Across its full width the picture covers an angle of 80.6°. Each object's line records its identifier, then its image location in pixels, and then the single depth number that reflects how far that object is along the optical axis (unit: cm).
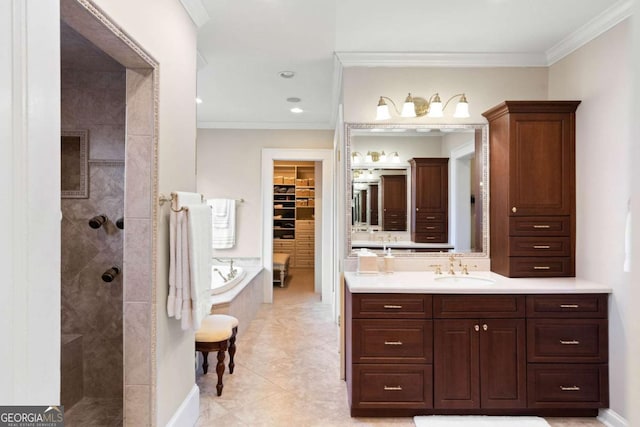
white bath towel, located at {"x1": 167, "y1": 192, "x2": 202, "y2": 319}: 201
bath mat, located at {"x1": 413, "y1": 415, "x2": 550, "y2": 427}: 234
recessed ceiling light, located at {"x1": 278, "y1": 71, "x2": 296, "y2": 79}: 341
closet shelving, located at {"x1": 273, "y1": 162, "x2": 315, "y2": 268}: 820
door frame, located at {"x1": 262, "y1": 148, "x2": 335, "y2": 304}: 526
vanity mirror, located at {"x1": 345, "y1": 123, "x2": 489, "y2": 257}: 309
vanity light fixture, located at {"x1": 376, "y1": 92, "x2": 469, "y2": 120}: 291
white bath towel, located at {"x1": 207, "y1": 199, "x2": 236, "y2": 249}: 515
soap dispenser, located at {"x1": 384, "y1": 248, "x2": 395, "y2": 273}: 295
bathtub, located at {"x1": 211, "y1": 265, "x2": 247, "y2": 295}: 383
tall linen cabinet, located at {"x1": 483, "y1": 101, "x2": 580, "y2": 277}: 273
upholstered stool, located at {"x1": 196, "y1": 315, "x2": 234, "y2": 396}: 271
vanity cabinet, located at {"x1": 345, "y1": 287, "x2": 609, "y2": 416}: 241
